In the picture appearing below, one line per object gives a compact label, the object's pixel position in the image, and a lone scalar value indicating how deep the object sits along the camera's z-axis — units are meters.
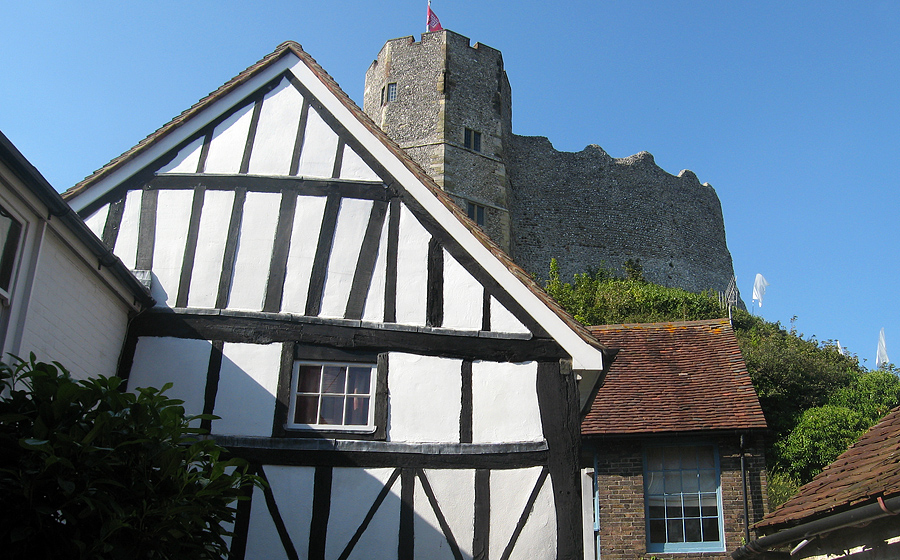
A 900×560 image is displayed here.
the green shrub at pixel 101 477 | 3.88
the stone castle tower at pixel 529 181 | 32.31
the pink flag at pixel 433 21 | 37.28
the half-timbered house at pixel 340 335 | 6.66
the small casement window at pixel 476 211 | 31.86
